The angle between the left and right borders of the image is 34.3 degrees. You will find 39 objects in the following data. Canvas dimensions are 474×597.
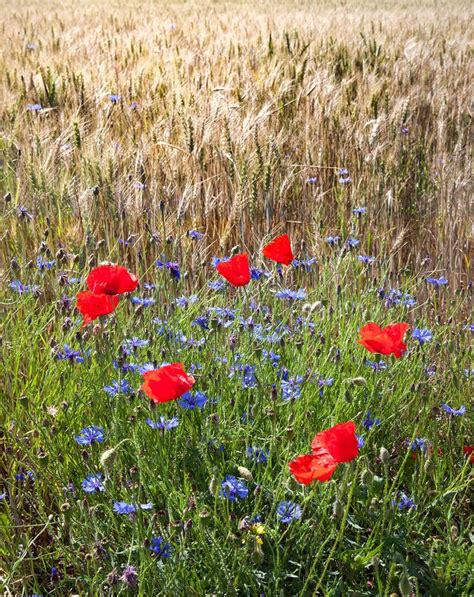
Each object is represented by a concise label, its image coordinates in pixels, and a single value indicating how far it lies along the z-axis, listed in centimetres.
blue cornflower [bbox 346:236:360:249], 263
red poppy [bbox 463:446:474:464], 194
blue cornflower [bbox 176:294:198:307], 228
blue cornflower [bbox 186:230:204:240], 257
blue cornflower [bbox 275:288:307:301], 223
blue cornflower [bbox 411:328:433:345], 209
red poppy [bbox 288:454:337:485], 125
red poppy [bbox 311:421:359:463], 122
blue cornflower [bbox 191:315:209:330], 209
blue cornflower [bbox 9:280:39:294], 224
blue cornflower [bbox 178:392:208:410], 174
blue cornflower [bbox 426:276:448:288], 240
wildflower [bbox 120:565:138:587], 139
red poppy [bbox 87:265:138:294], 158
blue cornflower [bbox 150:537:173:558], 152
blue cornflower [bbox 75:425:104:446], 166
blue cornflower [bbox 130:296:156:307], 215
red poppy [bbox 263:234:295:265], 187
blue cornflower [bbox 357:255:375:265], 257
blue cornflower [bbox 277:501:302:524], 158
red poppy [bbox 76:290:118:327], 155
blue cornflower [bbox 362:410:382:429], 192
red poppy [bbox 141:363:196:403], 133
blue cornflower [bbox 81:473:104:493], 159
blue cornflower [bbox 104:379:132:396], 180
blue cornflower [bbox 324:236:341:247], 257
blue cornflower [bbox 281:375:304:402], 184
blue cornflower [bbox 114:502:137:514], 151
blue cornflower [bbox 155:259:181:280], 209
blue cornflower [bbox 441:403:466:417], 189
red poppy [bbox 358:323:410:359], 152
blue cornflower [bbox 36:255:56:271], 235
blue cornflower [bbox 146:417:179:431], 163
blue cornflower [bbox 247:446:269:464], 172
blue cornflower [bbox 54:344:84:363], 191
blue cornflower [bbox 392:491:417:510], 172
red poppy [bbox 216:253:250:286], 169
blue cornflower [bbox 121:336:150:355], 198
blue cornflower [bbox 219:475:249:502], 160
